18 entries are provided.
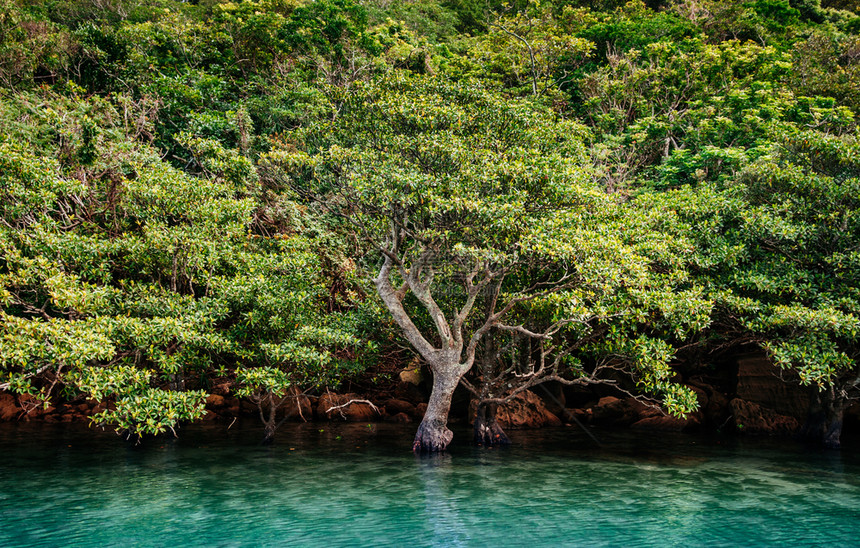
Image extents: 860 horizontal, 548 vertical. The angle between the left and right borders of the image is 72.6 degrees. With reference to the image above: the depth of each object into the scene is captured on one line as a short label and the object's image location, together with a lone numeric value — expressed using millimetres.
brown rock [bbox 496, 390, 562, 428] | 28344
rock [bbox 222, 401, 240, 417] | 30359
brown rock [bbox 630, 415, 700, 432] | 27953
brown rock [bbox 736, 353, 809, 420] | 26297
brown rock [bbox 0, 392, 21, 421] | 28406
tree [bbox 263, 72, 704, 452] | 17672
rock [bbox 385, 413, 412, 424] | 30100
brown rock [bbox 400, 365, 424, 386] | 31469
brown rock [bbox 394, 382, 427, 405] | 31797
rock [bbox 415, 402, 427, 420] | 30609
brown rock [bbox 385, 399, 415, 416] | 31000
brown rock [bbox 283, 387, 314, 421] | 30359
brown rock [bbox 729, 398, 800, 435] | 26348
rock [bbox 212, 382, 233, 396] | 31423
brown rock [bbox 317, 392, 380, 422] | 30608
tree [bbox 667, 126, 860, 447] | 18891
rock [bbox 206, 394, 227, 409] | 30141
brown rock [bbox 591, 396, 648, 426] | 29266
